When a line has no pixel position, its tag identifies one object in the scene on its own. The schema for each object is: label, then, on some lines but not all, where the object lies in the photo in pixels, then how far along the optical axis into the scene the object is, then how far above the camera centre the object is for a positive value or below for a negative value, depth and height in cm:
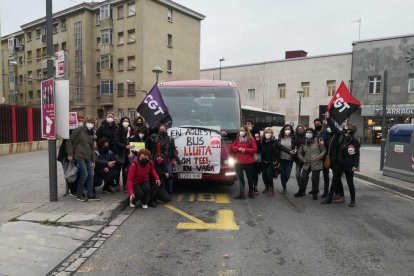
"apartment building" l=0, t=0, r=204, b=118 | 4019 +713
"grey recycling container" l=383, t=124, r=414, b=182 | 1066 -119
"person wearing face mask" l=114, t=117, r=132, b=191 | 851 -84
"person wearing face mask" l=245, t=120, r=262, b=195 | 898 -70
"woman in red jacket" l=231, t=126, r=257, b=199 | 825 -90
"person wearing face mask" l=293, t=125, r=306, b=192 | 886 -74
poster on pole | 718 -3
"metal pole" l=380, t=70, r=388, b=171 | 1307 -91
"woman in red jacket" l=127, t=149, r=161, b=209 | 725 -140
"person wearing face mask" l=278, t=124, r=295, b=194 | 891 -95
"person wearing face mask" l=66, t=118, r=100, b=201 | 738 -92
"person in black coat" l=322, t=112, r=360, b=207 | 780 -95
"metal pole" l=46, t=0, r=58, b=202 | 728 -68
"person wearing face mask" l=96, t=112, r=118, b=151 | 853 -50
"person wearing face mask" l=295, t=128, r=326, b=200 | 841 -108
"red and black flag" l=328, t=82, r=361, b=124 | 870 +16
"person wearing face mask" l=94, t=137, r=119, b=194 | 823 -125
